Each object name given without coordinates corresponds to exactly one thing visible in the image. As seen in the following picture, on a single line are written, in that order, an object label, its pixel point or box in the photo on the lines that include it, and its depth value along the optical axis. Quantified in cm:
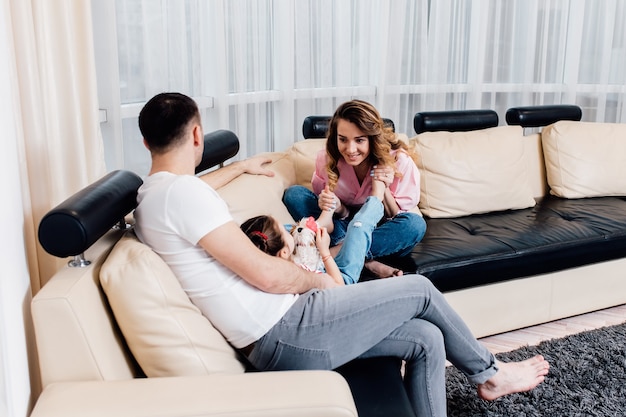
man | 156
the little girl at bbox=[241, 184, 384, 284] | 190
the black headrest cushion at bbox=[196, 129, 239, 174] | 222
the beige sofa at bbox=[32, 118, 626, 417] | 128
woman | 258
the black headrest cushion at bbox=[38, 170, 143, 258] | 135
